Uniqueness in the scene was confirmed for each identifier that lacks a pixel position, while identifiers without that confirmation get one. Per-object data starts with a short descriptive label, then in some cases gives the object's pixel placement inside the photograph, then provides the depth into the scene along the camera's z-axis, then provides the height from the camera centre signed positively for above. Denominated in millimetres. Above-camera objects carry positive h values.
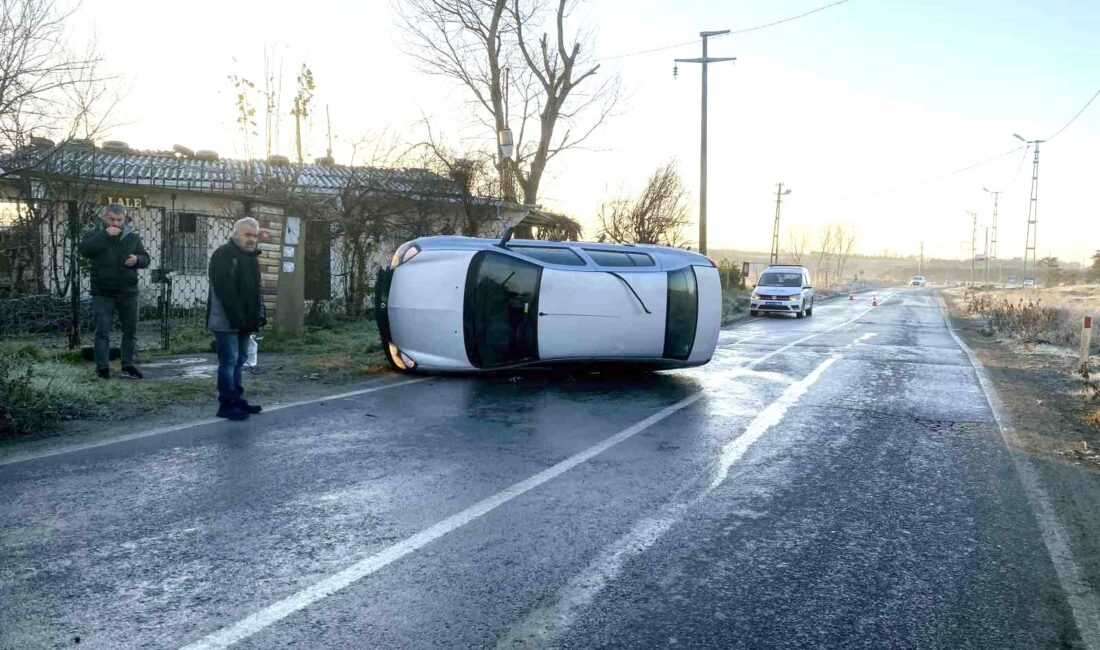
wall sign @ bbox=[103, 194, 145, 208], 18078 +1555
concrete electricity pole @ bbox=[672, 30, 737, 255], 27438 +3548
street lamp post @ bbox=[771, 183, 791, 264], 60250 +3531
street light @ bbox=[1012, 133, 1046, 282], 47344 +5132
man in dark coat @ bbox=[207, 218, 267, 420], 7176 -342
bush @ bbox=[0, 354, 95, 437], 6402 -1178
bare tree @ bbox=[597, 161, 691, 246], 31766 +2525
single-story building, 12758 +1074
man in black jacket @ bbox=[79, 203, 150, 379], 8570 -90
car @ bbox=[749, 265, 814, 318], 27344 -490
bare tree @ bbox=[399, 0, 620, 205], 26641 +6893
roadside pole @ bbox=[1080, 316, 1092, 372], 13141 -881
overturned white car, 9500 -394
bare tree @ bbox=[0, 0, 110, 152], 9734 +2473
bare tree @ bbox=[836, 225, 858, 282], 110938 +4707
